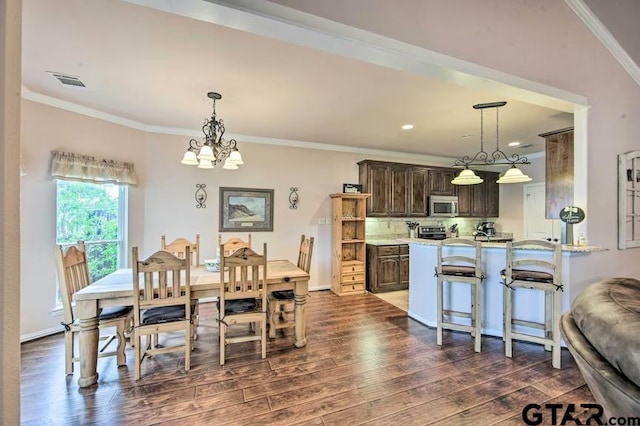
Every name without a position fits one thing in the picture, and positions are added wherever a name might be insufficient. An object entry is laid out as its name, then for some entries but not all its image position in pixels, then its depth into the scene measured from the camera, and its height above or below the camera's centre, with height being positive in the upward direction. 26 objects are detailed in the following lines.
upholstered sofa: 0.77 -0.41
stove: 5.95 -0.39
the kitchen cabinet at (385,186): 5.47 +0.56
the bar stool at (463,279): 2.98 -0.71
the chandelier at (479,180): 3.36 +0.50
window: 3.50 -0.08
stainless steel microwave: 5.99 +0.18
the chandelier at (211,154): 2.76 +0.62
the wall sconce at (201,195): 4.56 +0.32
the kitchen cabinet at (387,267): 5.15 -0.99
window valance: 3.34 +0.59
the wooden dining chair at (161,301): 2.38 -0.76
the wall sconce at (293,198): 5.13 +0.30
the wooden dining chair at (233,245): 3.83 -0.42
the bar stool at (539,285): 2.66 -0.69
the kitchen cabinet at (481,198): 6.44 +0.39
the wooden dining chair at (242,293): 2.65 -0.77
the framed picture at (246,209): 4.71 +0.09
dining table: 2.32 -0.74
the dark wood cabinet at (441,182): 6.05 +0.72
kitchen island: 2.92 -0.90
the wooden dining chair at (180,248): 3.45 -0.42
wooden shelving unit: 5.04 -0.55
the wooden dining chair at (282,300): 3.20 -0.99
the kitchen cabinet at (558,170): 3.63 +0.59
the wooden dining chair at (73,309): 2.40 -0.87
